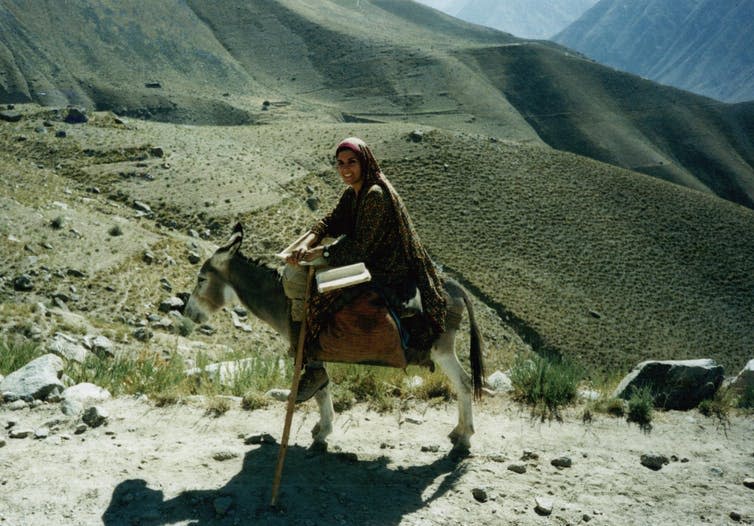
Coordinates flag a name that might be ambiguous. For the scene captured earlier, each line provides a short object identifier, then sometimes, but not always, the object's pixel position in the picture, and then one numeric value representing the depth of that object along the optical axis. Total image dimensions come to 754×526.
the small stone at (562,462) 5.66
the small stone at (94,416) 6.01
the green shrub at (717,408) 6.80
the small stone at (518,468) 5.52
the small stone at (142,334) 14.70
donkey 5.96
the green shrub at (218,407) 6.58
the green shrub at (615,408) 6.91
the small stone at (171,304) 18.02
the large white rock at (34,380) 6.54
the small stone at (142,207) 28.31
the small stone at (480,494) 5.07
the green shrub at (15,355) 7.57
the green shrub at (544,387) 7.09
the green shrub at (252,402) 6.79
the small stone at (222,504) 4.68
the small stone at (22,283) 15.92
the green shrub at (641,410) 6.69
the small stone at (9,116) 39.50
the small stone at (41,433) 5.72
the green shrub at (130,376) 7.04
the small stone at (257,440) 5.95
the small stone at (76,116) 40.23
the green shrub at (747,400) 7.04
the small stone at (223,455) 5.55
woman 5.24
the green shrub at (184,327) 16.50
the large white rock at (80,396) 6.23
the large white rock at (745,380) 7.74
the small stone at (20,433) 5.70
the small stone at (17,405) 6.29
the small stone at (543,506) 4.86
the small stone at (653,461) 5.64
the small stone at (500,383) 7.79
